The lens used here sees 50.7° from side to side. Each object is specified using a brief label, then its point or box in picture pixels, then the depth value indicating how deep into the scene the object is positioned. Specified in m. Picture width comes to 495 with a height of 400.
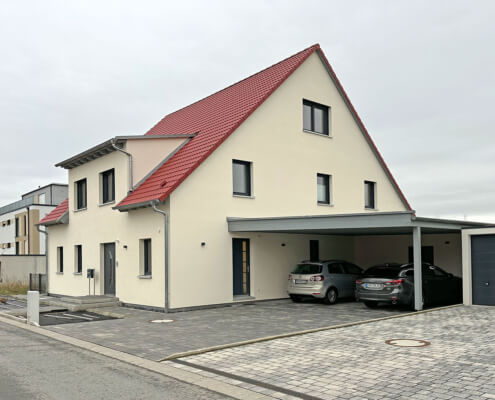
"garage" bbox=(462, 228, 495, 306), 16.17
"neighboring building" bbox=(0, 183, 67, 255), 57.41
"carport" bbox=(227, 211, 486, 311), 14.61
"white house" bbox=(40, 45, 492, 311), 16.30
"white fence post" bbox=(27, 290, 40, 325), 13.93
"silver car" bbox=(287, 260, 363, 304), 17.12
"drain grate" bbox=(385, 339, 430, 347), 9.58
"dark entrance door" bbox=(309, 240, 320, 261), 20.40
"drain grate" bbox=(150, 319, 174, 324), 13.58
